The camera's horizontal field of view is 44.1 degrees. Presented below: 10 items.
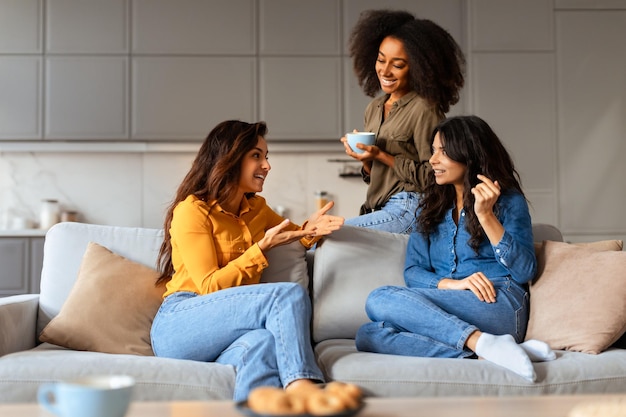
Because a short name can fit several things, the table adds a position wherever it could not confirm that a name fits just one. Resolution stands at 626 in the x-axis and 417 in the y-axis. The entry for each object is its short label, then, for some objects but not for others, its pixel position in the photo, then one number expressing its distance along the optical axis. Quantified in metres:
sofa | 2.18
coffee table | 1.34
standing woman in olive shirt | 3.02
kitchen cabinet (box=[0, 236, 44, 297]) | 5.19
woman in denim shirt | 2.39
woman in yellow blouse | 2.19
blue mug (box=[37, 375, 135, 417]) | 1.13
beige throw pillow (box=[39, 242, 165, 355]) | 2.48
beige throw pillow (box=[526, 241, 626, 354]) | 2.43
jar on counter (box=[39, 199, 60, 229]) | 5.38
